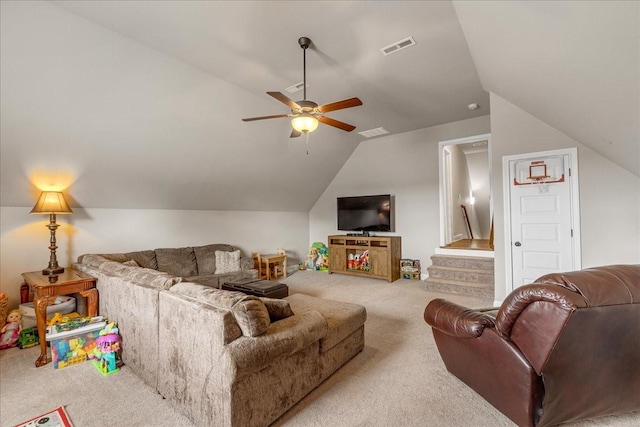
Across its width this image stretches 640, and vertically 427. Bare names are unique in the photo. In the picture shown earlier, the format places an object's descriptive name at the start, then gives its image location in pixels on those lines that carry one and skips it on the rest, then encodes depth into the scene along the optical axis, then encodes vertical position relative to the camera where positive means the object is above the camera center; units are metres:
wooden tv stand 5.69 -0.86
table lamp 3.23 +0.12
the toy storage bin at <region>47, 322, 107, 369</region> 2.53 -1.18
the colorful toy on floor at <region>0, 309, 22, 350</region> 2.89 -1.17
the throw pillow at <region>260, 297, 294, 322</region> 2.07 -0.70
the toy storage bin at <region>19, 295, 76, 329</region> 3.09 -1.01
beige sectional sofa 1.62 -0.90
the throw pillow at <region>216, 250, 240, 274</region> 5.12 -0.83
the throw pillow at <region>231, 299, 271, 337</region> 1.67 -0.62
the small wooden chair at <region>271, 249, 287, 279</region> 6.17 -1.18
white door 3.52 -0.07
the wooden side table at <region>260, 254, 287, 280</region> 5.87 -0.96
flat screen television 5.99 +0.04
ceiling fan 2.64 +1.05
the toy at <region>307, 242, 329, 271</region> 6.91 -1.06
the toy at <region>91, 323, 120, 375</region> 2.44 -1.18
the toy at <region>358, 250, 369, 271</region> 6.06 -1.02
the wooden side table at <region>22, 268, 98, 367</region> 2.65 -0.73
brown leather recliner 1.40 -0.76
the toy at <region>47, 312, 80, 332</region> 2.78 -1.01
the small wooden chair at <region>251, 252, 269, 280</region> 5.91 -1.05
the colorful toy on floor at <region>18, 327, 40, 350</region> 2.92 -1.26
